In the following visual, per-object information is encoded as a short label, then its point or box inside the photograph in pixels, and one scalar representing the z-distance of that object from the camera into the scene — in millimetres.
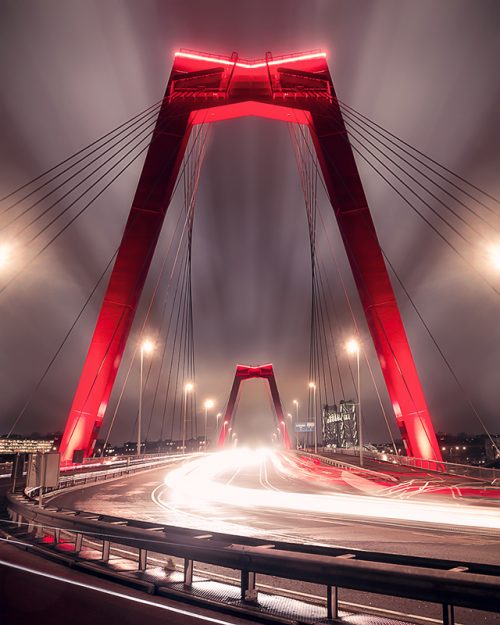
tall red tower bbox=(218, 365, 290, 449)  132125
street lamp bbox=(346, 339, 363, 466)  35750
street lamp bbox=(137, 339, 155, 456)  39906
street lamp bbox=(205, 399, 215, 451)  88075
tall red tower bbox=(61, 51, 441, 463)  27703
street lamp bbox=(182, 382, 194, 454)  65850
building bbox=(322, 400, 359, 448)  182375
